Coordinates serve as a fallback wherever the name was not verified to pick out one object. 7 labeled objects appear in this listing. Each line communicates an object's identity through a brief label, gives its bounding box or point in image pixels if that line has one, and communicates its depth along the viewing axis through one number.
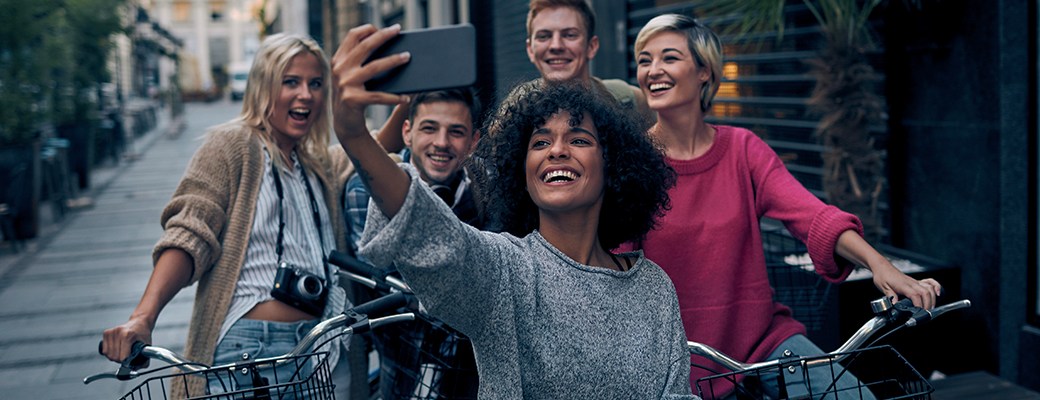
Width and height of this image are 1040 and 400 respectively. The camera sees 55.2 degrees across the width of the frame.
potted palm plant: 4.45
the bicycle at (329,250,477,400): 2.44
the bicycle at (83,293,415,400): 2.07
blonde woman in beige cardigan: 2.81
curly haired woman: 1.63
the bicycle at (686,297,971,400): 1.90
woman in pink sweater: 2.52
